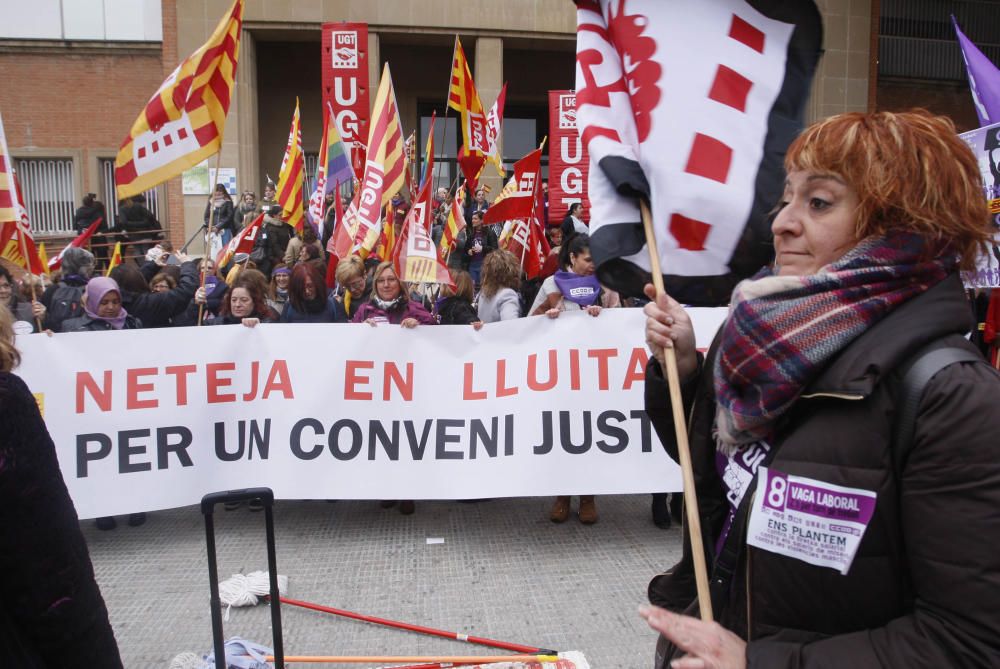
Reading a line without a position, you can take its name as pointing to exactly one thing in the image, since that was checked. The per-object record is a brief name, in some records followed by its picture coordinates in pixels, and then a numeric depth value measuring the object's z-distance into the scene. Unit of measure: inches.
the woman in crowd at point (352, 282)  271.9
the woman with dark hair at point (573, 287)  215.8
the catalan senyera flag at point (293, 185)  379.9
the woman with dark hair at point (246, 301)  217.6
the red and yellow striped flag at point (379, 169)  266.2
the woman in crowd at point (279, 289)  290.7
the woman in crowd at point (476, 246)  456.4
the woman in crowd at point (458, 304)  234.2
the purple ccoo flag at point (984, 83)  217.9
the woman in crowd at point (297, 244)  436.6
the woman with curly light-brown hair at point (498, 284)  245.6
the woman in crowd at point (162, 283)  311.3
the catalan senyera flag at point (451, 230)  356.5
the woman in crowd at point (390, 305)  213.6
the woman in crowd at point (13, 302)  233.3
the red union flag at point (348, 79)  387.9
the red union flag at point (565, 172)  330.0
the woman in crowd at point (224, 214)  551.2
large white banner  182.5
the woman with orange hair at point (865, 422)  40.6
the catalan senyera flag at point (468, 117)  385.4
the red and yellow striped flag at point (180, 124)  199.8
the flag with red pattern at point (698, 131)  70.3
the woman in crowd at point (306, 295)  238.4
